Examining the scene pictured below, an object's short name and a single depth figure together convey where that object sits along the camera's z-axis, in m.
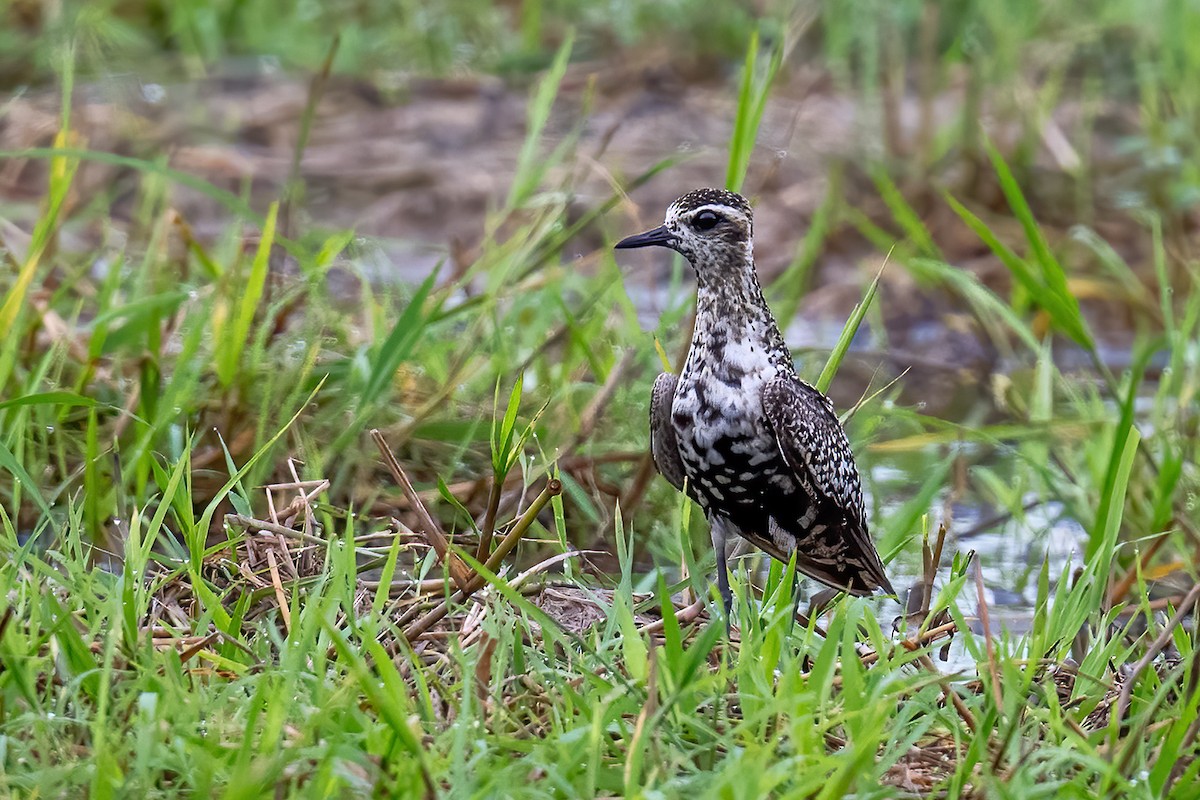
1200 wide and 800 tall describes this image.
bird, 6.86
